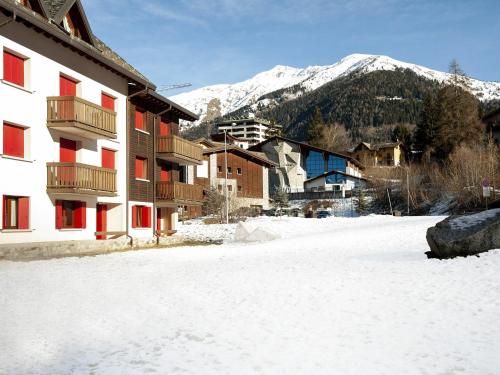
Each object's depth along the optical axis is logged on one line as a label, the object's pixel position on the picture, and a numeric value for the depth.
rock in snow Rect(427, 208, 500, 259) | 13.97
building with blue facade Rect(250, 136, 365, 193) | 81.75
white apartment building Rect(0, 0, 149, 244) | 19.27
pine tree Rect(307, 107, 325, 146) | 111.96
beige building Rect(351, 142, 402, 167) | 102.59
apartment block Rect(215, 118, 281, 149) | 142.68
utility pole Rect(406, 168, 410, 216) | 52.96
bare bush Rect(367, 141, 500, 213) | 45.59
